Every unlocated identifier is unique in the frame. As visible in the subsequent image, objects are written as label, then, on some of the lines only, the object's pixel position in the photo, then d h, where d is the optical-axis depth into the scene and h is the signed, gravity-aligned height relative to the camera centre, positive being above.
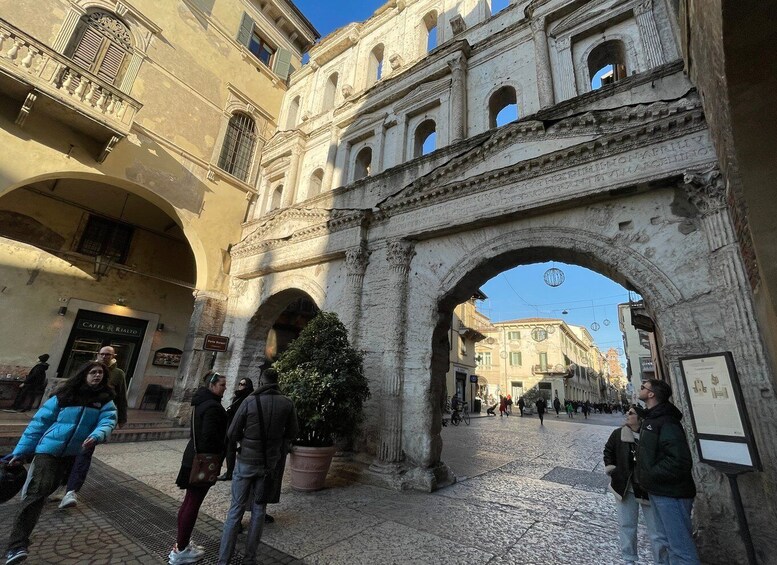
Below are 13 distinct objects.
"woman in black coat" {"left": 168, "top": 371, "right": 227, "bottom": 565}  3.17 -0.59
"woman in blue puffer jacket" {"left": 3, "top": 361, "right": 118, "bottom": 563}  3.00 -0.55
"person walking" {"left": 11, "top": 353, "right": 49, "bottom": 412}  9.66 -0.46
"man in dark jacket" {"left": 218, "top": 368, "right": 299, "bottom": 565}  3.17 -0.60
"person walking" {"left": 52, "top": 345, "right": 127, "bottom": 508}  4.25 -1.18
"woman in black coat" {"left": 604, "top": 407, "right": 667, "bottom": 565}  3.36 -0.70
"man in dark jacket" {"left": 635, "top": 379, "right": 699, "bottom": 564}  2.83 -0.48
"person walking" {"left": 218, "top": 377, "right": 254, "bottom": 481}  5.07 -0.12
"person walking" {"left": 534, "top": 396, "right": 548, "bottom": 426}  18.88 -0.05
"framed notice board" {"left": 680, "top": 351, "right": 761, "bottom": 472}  3.48 +0.05
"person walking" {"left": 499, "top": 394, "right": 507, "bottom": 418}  23.84 -0.17
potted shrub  5.68 +0.01
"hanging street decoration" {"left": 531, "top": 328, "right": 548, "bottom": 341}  34.72 +6.84
